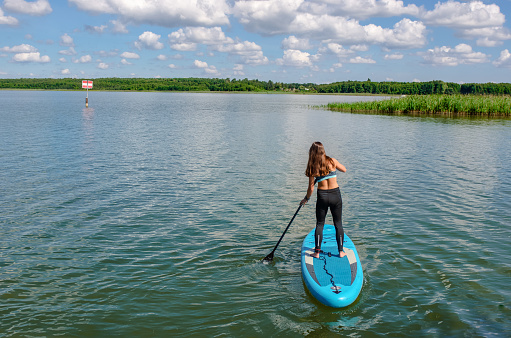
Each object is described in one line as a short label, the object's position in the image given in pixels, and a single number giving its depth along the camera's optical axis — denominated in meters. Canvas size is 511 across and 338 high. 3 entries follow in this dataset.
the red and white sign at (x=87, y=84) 63.92
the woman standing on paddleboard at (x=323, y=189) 7.84
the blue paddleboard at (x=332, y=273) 6.98
